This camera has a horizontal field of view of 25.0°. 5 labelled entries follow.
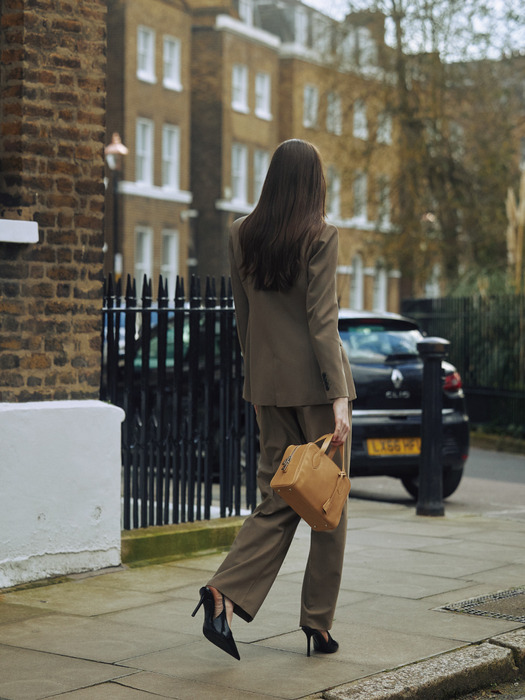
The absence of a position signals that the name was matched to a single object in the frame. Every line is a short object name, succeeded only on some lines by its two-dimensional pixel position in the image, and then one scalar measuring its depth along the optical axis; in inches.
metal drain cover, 210.2
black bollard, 345.1
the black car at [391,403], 383.9
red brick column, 235.5
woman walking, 176.6
